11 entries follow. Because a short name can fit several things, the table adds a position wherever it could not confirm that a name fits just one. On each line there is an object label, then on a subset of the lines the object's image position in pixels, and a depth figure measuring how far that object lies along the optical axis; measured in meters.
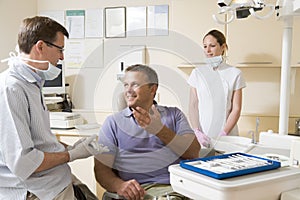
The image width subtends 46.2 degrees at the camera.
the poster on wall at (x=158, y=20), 3.13
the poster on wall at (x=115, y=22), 3.25
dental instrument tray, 0.81
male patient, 1.51
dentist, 1.21
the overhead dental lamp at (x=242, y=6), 1.49
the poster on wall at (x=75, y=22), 3.36
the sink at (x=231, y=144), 1.52
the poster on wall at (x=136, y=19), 3.20
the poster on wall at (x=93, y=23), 3.32
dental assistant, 1.91
